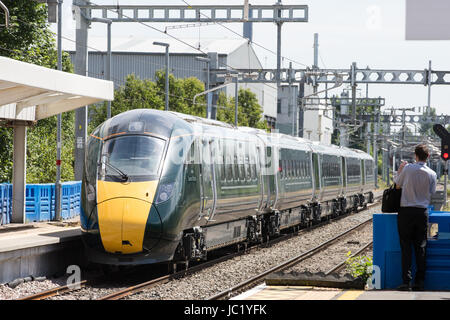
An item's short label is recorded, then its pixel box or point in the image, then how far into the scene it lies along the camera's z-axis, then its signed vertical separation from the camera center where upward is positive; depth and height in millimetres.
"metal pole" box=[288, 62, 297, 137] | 34319 +3967
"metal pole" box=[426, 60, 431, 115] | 35591 +4163
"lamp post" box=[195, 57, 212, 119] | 33812 +4669
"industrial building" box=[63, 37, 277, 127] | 64625 +9072
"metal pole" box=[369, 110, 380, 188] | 55688 +2530
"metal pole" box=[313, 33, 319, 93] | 53562 +8275
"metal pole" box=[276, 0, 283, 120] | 33625 +5005
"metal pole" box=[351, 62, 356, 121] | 35312 +3815
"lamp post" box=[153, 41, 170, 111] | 31630 +4934
